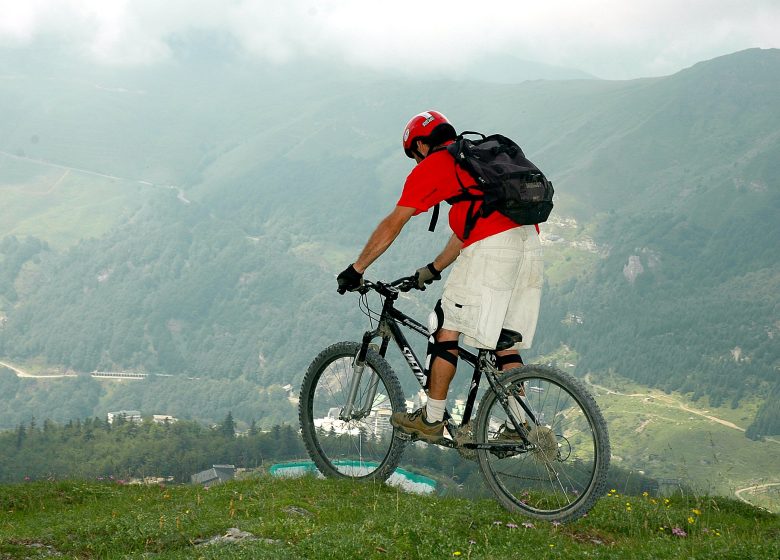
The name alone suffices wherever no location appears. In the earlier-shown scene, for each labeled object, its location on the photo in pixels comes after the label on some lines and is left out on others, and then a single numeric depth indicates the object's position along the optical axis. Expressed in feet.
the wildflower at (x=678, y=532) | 27.58
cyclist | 25.46
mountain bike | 24.82
